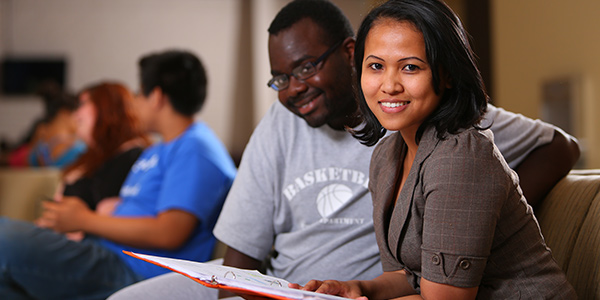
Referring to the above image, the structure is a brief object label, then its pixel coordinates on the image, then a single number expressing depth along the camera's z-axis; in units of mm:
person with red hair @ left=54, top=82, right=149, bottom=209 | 2508
